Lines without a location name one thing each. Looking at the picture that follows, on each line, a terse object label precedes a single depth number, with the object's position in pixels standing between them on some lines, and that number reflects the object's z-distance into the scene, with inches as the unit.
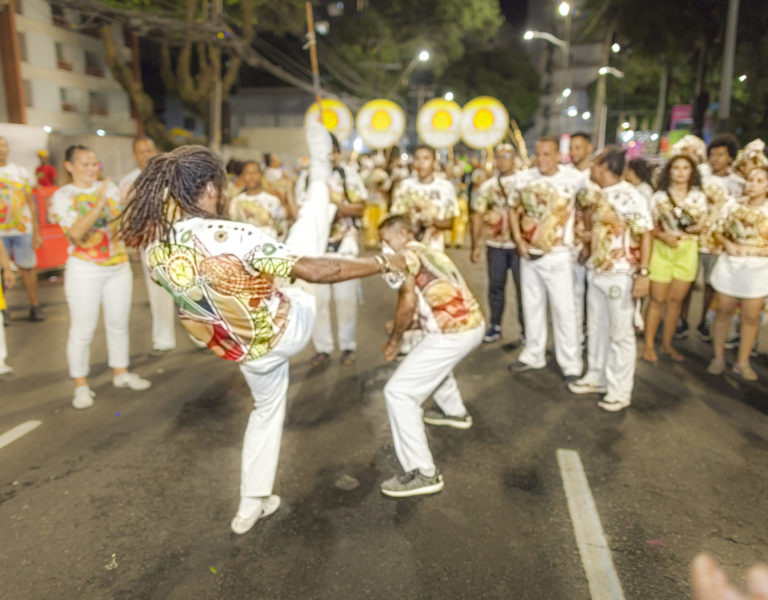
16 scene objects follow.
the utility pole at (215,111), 692.1
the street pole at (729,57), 458.9
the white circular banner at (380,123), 390.0
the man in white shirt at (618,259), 180.4
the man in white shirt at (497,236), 256.1
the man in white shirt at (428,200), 224.7
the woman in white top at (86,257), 182.1
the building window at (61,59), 892.0
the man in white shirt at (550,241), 205.6
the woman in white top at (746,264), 199.0
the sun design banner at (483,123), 365.7
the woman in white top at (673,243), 212.5
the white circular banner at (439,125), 409.1
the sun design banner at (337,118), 327.3
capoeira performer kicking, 103.0
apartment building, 733.3
